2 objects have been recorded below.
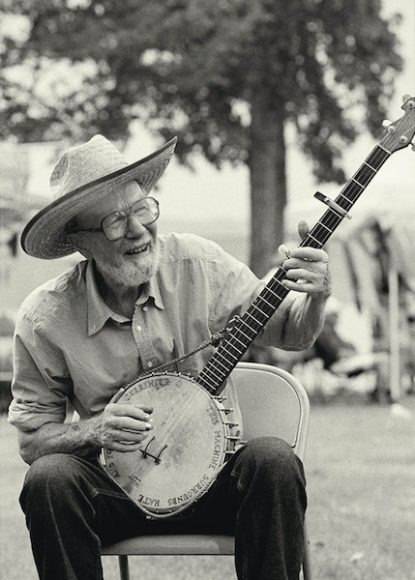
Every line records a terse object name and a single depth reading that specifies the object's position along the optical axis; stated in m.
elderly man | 4.62
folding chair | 4.78
